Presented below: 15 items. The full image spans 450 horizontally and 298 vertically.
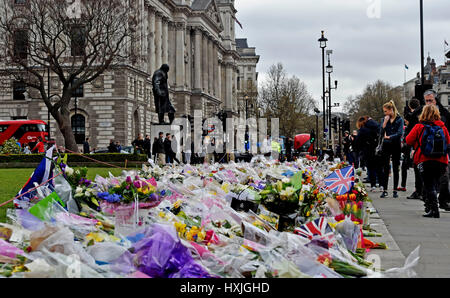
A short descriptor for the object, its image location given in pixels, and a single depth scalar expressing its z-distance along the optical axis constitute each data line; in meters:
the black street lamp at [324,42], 42.00
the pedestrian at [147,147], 34.94
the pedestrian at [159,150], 29.53
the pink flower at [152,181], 8.87
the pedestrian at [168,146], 30.94
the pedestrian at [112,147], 38.59
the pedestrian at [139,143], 32.62
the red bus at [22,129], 52.19
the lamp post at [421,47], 23.19
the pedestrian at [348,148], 30.60
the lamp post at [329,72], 48.07
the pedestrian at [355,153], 23.29
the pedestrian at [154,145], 29.63
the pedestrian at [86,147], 40.62
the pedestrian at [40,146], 37.64
